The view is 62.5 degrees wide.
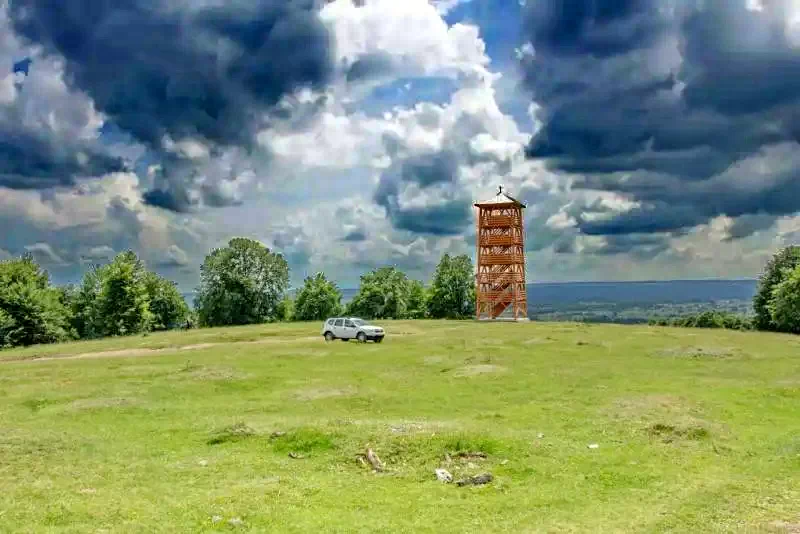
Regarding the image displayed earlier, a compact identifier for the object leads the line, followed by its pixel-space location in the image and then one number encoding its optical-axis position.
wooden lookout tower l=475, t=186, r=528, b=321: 93.81
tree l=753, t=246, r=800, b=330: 94.12
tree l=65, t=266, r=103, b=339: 112.00
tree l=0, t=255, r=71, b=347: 82.50
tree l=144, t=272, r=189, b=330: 118.75
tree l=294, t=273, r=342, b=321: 120.31
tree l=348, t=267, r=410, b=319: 120.44
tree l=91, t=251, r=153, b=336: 96.81
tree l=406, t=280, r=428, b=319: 124.94
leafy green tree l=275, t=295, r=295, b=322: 116.77
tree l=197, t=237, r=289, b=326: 106.50
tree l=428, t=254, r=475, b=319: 121.69
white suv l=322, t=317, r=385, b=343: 58.22
